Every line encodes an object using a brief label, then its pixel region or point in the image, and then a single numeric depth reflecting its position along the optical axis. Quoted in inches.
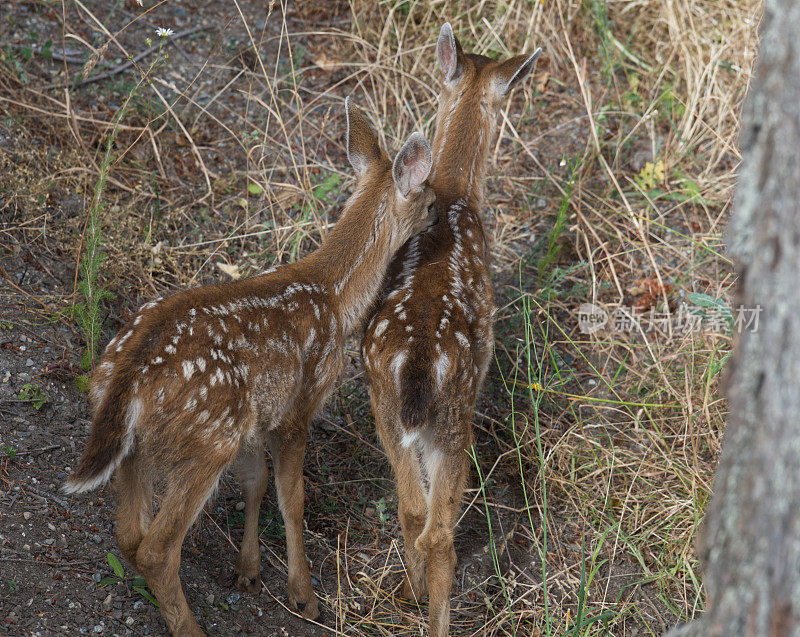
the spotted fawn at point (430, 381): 261.6
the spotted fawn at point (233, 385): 231.5
